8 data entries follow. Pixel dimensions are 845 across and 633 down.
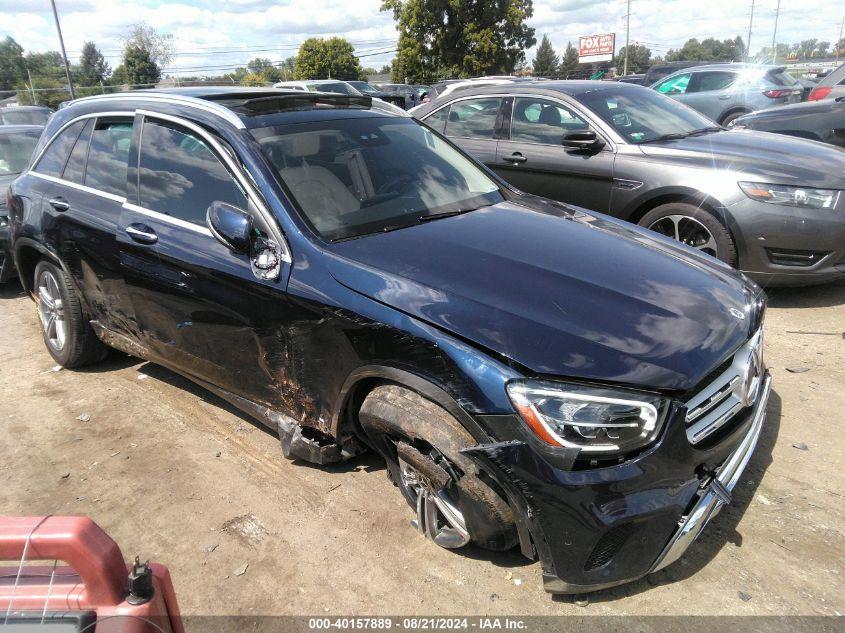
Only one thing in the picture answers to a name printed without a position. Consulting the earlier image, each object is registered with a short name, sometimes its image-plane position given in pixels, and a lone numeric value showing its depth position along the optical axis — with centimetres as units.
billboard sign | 7056
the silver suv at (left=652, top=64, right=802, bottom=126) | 1329
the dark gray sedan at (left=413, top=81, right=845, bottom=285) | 476
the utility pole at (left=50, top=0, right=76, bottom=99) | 2788
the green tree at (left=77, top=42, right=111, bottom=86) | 8285
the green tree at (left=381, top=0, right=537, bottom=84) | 3631
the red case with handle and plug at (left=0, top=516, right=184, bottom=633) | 132
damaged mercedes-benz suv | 219
